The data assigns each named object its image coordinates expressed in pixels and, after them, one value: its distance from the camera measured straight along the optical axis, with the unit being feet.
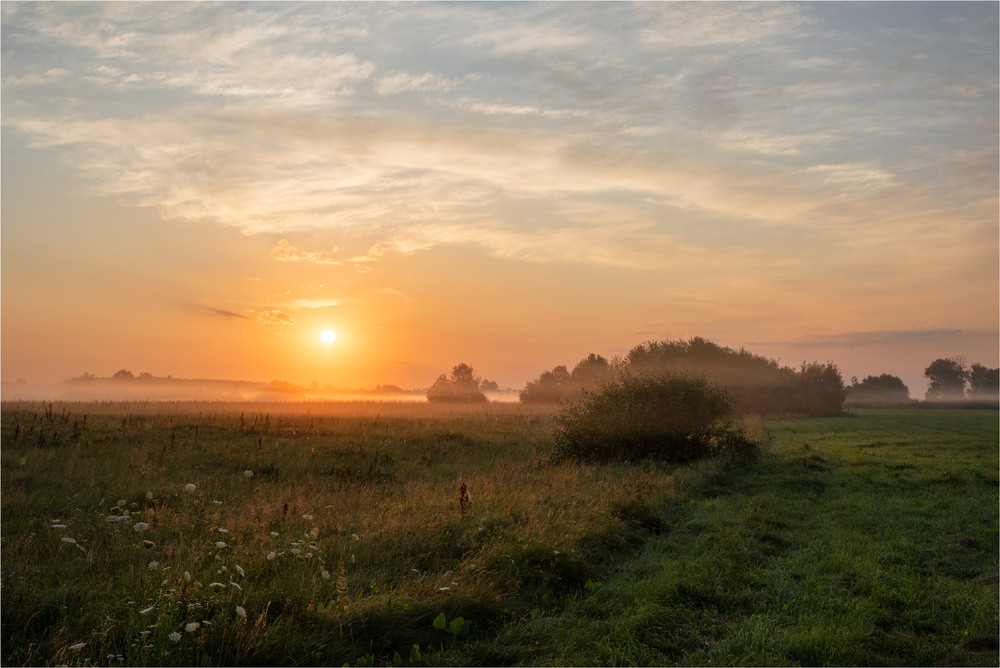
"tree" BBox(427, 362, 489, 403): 343.50
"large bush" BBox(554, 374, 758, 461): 80.23
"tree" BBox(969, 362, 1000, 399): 523.29
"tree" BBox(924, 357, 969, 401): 532.32
